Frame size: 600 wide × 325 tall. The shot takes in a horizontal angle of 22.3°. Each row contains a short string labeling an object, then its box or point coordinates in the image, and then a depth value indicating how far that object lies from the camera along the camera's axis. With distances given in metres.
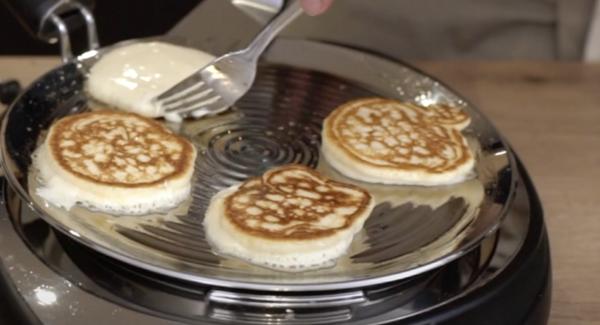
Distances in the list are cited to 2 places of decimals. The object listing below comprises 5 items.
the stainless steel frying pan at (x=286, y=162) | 0.78
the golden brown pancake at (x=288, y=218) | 0.79
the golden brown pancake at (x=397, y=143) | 0.88
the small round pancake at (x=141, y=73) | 0.92
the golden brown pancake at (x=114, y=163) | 0.82
